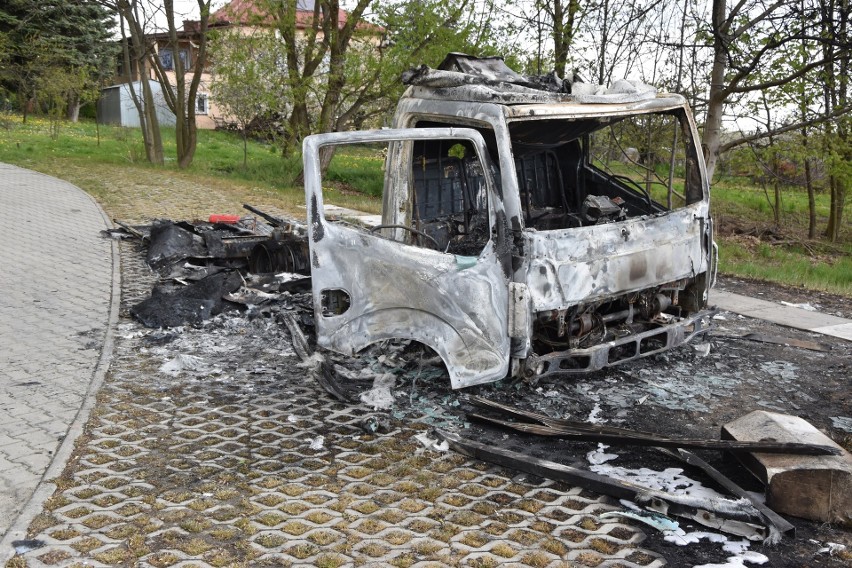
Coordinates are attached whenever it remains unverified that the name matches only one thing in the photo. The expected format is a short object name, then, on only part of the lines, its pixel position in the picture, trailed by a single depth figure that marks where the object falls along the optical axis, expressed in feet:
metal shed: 138.92
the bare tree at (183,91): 77.15
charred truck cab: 17.24
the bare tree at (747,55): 37.70
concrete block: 13.06
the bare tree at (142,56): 78.79
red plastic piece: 37.17
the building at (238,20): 66.19
